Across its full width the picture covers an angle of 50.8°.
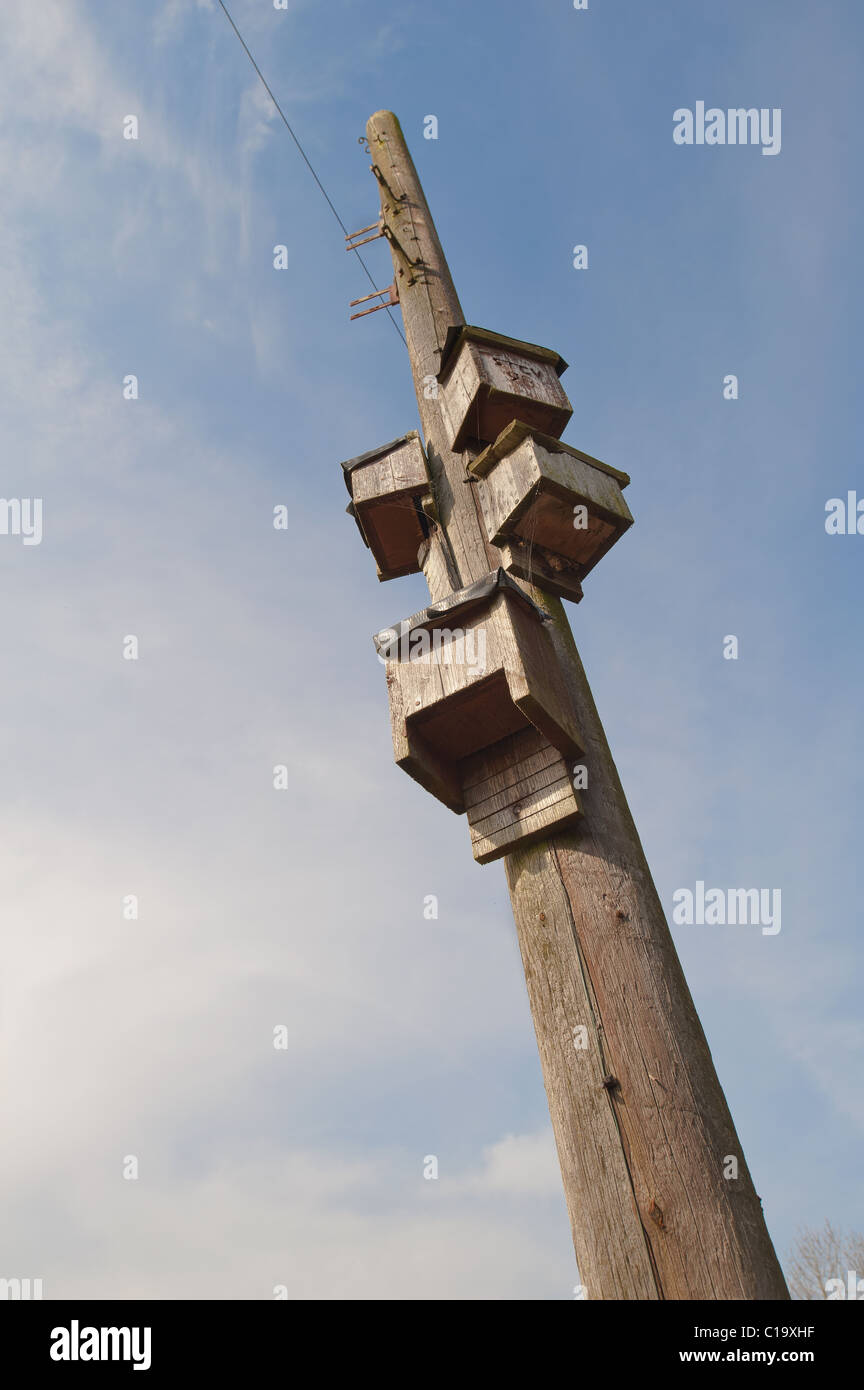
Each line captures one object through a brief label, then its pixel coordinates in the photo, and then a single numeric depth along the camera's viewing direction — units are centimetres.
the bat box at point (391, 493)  311
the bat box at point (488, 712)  221
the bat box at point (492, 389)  303
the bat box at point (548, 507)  267
